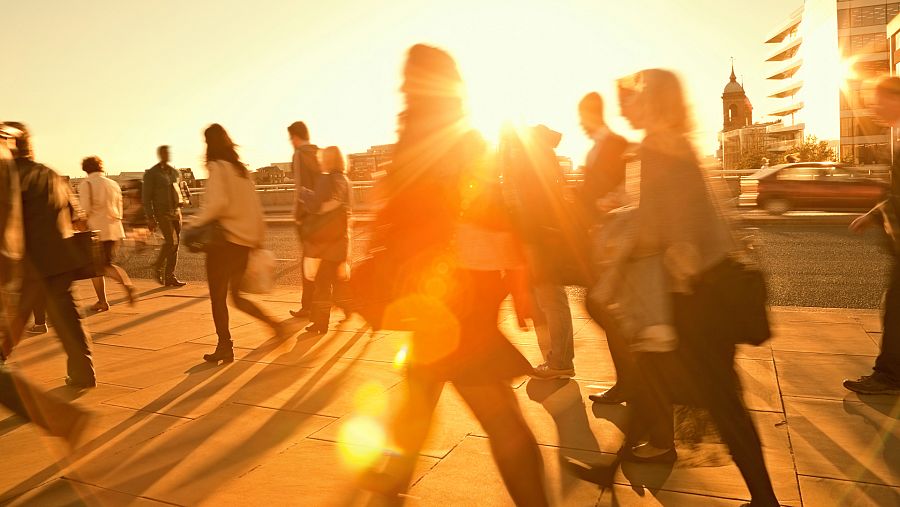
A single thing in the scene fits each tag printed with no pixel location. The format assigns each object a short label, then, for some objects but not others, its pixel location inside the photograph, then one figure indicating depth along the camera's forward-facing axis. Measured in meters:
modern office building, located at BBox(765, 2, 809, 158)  92.81
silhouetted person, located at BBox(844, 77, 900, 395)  4.20
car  20.08
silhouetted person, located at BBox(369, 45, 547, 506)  2.58
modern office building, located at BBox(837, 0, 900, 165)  65.88
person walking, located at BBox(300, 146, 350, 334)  6.29
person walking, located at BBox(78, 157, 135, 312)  8.60
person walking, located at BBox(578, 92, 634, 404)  3.93
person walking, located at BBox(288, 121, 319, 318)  6.57
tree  64.50
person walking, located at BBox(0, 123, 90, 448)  3.20
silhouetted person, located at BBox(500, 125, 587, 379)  3.95
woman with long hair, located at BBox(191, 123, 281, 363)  5.38
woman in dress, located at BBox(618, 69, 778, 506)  2.74
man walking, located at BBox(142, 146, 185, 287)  10.03
